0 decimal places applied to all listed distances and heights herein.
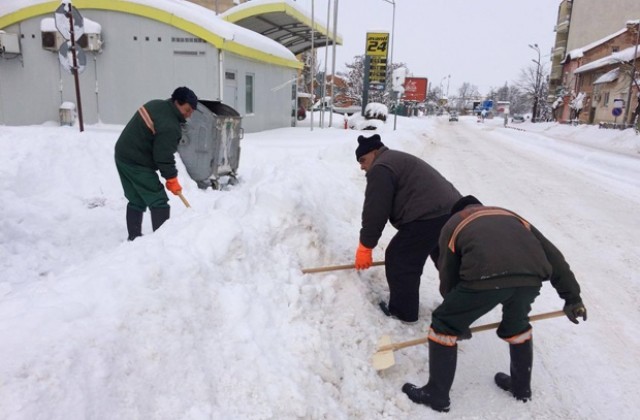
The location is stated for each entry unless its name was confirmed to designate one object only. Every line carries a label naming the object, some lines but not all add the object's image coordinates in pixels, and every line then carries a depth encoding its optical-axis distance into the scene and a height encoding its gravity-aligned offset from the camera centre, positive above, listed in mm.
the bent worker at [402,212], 3697 -817
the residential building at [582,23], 50625 +10550
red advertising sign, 50700 +2134
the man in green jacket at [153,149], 4742 -519
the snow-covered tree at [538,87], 58781 +3394
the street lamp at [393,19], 29322 +5637
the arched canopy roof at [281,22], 17672 +3389
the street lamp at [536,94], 57831 +2207
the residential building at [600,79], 37969 +3209
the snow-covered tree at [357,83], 43375 +2166
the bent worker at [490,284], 2639 -998
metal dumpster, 7469 -688
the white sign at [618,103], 30716 +766
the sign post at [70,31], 8500 +1158
